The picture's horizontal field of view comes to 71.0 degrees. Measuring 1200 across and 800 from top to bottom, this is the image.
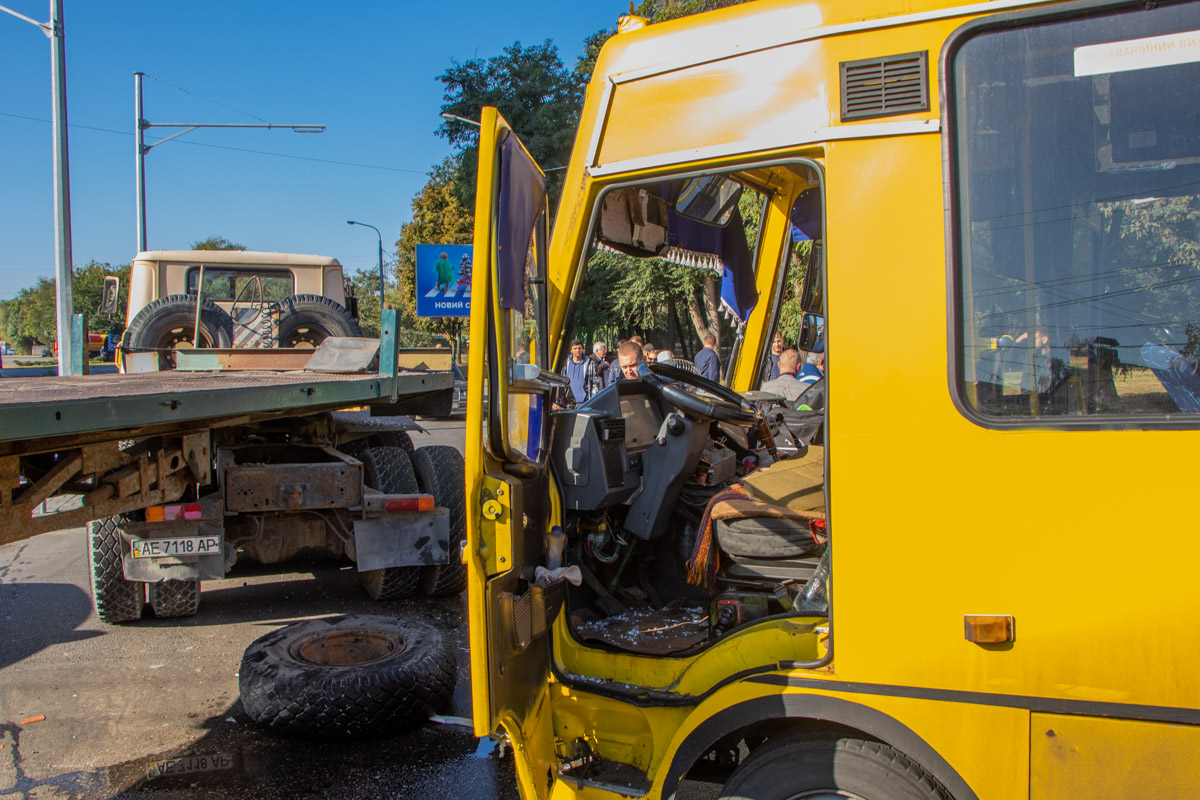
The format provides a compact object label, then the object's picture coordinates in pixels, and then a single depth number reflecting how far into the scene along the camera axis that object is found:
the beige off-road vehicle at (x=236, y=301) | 10.05
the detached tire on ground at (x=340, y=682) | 3.67
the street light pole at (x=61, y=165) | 10.54
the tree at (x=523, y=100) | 25.97
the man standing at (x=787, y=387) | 5.11
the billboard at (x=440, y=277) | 19.64
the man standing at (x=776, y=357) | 6.51
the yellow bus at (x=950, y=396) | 1.81
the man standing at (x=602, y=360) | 11.62
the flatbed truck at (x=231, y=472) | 2.95
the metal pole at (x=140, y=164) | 15.56
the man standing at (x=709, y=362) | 7.43
